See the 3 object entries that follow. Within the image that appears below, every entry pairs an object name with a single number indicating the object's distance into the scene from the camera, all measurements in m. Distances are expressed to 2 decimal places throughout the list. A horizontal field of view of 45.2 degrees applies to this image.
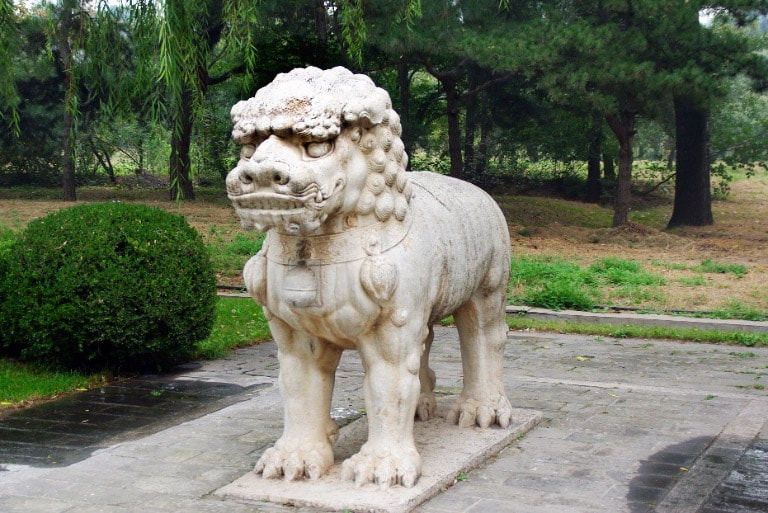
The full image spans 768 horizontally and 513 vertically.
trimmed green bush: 7.23
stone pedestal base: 4.41
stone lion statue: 4.18
